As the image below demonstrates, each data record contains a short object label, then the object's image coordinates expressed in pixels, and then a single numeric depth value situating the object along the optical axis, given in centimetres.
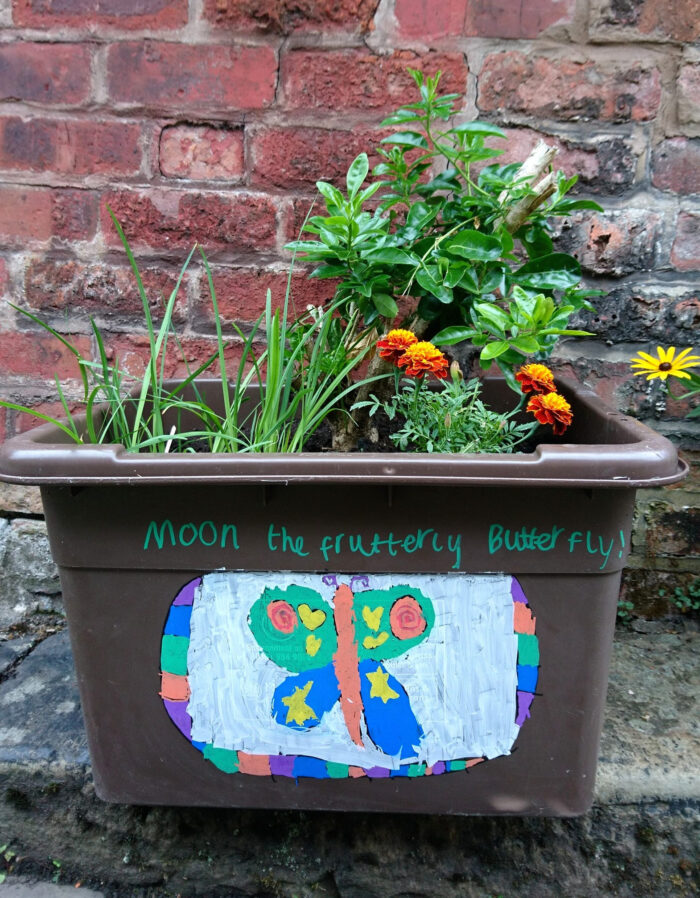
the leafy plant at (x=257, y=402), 98
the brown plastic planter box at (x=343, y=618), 78
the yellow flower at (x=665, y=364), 119
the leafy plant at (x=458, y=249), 92
